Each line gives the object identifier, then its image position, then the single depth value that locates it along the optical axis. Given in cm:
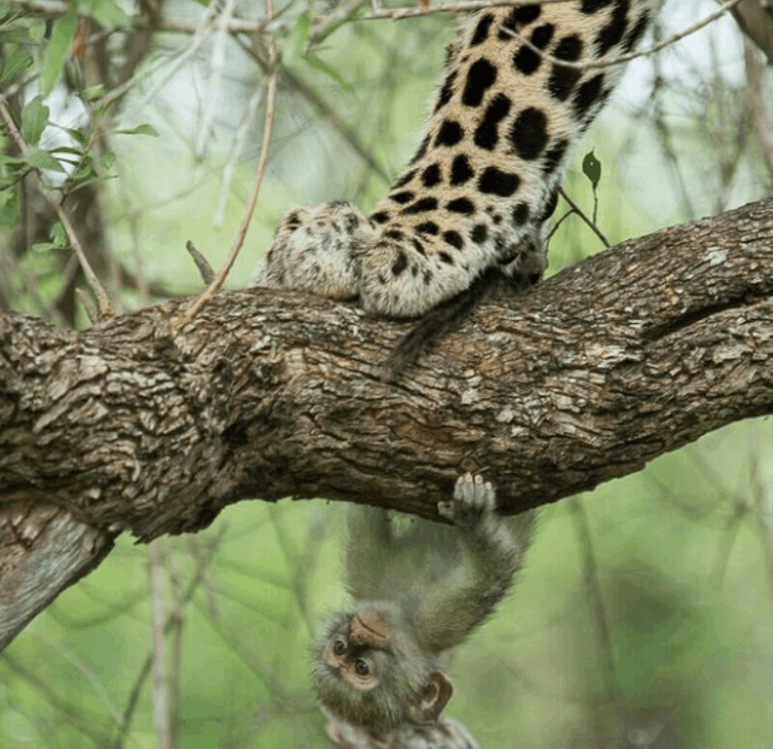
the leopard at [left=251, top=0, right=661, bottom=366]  988
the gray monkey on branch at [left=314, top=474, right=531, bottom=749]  1083
